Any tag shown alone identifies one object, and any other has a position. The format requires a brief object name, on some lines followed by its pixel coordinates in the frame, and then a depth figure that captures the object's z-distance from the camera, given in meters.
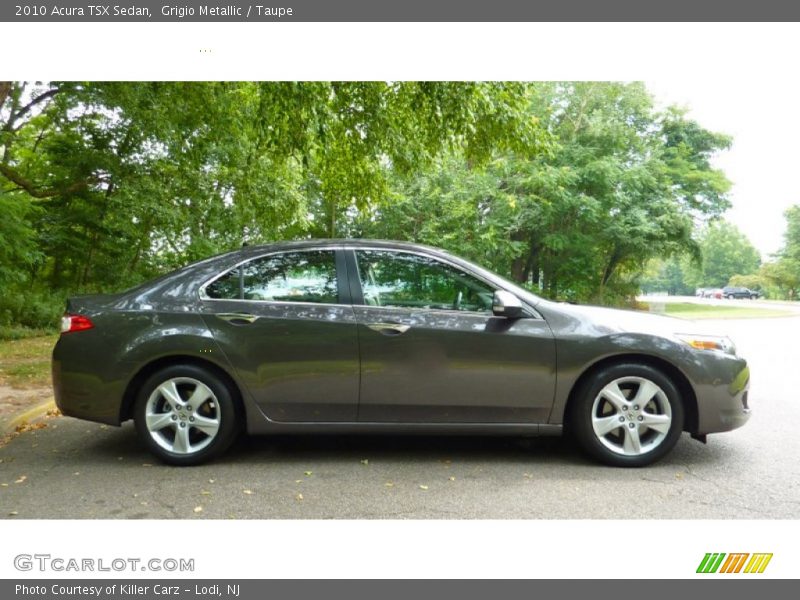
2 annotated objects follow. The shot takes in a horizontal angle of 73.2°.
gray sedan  3.84
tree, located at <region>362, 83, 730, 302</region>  17.52
